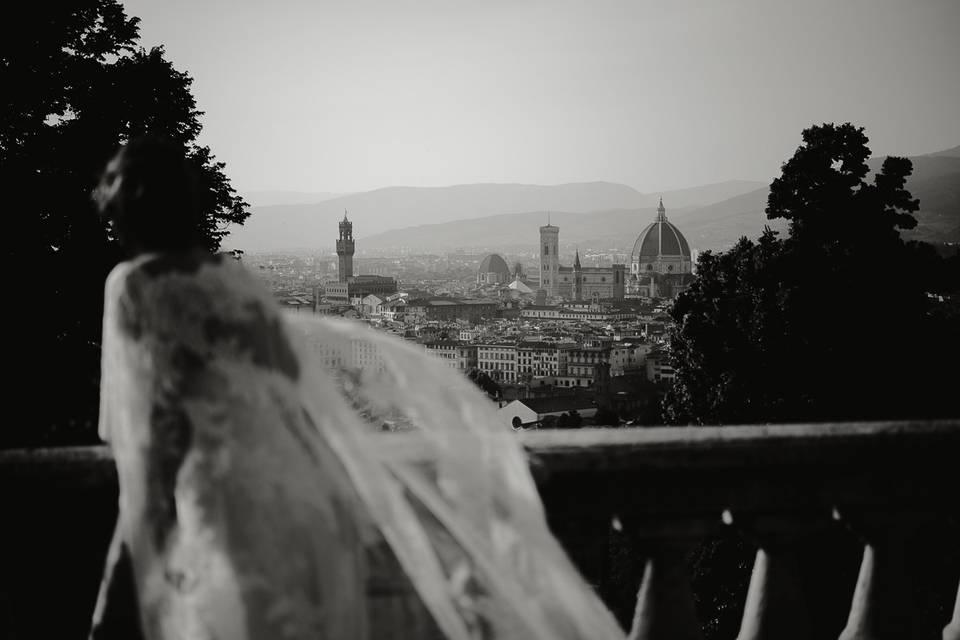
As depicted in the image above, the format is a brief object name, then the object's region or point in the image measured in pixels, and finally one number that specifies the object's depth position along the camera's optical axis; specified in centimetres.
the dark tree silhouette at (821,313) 1388
